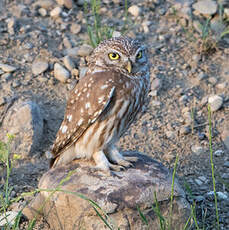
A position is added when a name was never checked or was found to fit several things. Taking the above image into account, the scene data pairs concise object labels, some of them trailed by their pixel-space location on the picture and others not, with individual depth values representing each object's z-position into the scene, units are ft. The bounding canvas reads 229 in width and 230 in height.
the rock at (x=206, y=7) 43.04
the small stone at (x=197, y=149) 33.00
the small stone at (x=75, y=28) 41.44
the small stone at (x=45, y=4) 42.68
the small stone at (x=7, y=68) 37.11
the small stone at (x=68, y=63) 37.78
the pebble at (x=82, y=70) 37.15
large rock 22.54
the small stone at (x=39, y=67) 37.50
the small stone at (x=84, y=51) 39.00
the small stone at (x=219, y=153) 32.64
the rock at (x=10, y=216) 25.81
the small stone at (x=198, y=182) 30.32
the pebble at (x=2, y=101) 34.50
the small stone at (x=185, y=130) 34.04
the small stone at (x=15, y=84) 36.47
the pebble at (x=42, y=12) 42.22
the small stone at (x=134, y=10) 43.65
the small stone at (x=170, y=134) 34.09
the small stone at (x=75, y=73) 37.42
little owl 24.22
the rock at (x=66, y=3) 42.94
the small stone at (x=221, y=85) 37.43
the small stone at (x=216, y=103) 35.55
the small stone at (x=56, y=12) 42.06
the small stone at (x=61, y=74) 37.01
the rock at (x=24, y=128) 32.68
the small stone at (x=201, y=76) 38.18
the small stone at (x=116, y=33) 39.99
